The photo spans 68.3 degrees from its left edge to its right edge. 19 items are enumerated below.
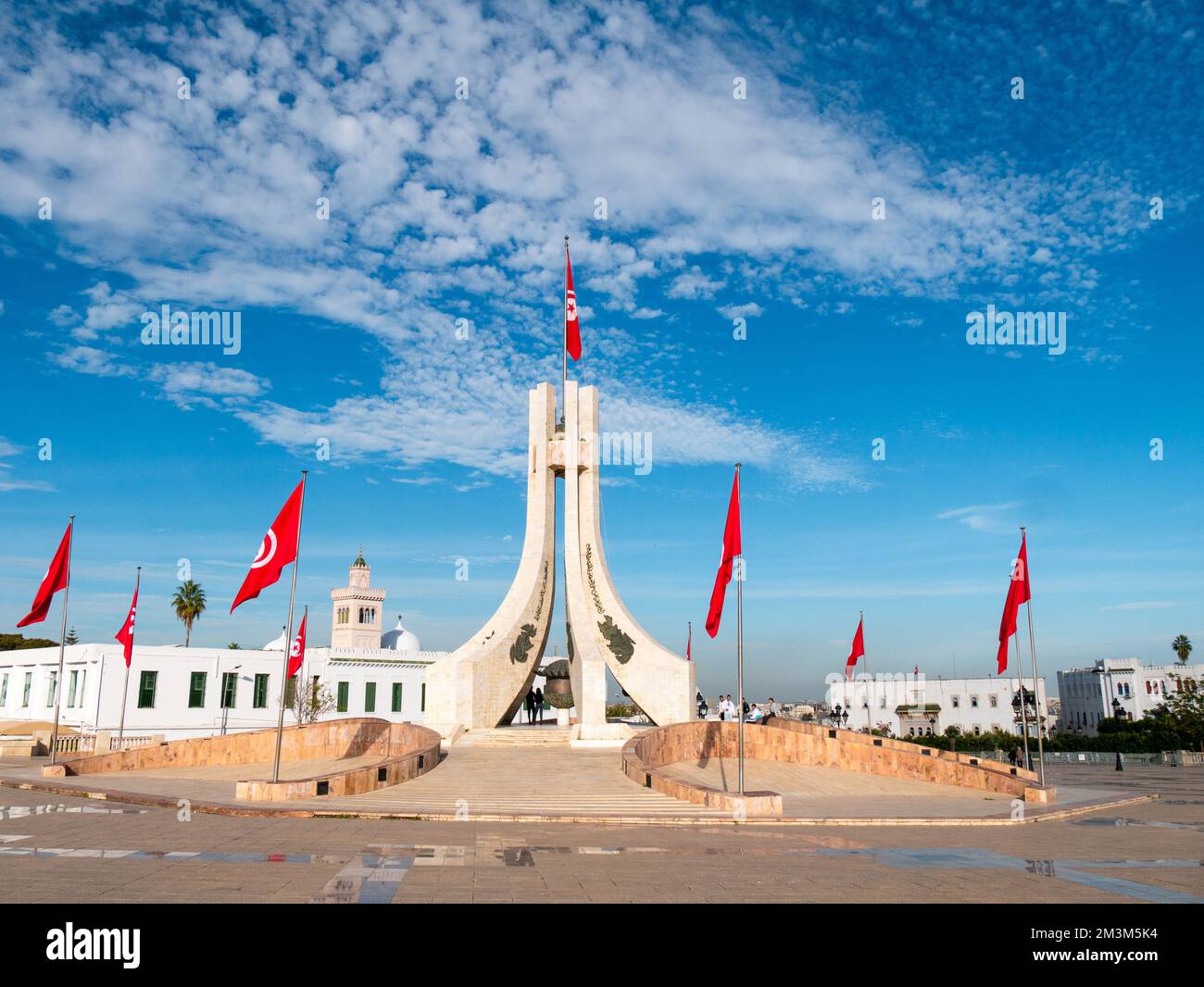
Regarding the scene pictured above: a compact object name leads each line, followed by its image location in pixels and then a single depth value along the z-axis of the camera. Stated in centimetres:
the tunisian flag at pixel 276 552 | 1691
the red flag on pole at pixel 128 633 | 2695
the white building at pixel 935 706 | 7700
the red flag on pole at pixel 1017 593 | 2247
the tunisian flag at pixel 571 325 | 3173
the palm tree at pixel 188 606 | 5900
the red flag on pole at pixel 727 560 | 1716
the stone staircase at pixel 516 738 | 2520
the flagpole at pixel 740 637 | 1645
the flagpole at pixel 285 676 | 1626
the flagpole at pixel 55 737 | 2612
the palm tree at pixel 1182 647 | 8700
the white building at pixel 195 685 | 3834
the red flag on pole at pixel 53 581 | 2261
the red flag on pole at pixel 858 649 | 3061
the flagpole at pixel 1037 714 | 2029
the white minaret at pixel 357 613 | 6444
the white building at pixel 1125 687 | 7800
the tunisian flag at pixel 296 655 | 3250
